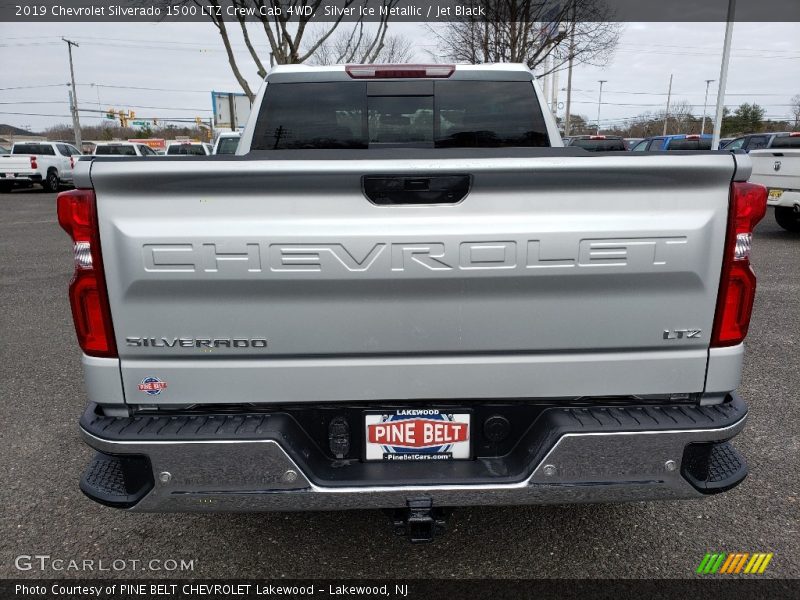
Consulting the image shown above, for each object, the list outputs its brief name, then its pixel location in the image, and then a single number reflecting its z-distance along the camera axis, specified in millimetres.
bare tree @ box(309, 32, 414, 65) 19428
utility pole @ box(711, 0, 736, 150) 16203
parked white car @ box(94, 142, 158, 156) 25069
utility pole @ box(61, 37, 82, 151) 49944
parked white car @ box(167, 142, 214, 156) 22934
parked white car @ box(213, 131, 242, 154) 16453
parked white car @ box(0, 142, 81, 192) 22016
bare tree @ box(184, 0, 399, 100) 14961
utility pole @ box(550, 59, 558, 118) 32650
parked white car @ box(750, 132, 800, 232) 9555
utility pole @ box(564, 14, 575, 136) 40541
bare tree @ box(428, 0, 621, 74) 21562
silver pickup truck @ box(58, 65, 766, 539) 1844
